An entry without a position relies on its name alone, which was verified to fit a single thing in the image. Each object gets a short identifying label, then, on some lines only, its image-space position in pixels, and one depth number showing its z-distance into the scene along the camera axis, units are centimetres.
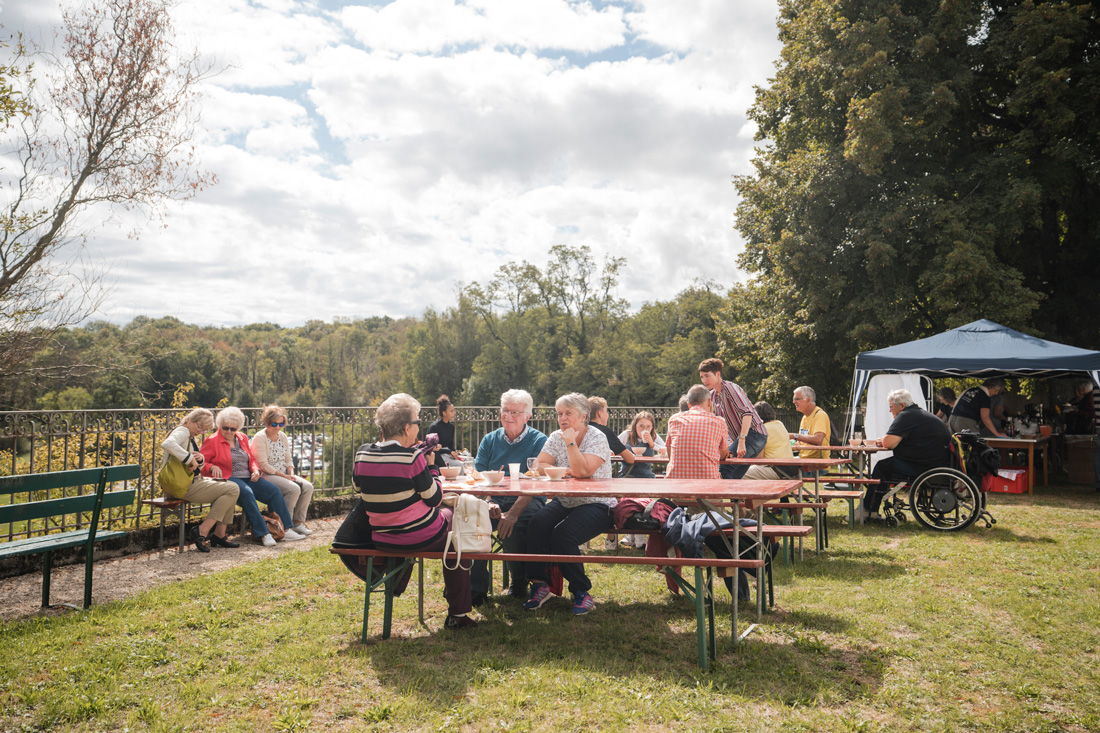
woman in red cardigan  691
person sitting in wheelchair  748
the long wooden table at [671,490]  384
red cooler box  1100
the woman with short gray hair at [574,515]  447
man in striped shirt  704
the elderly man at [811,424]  818
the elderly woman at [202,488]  655
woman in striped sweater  380
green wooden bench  436
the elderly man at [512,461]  470
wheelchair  741
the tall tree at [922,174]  1325
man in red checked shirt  508
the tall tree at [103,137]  932
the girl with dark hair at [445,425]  852
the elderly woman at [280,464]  756
